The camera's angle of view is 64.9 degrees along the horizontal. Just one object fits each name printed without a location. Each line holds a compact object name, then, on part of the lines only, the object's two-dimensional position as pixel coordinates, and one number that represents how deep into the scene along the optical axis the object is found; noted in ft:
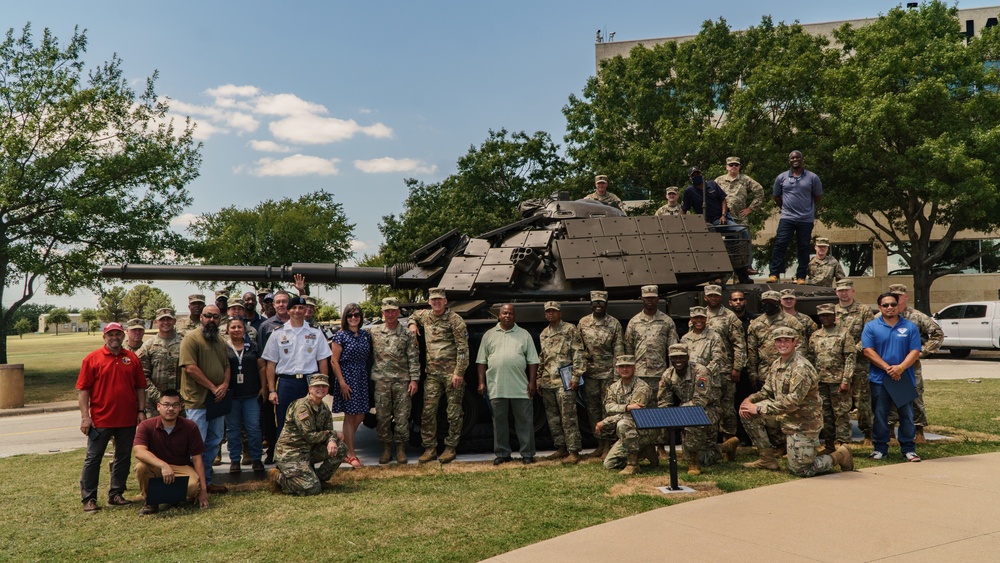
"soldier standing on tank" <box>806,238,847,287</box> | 36.55
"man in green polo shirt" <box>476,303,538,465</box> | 28.81
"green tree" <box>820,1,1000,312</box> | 72.95
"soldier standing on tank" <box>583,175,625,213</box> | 39.96
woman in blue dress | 29.07
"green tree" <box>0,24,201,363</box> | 62.03
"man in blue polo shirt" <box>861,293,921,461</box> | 27.35
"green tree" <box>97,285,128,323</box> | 249.96
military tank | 32.09
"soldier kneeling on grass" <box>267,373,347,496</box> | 24.62
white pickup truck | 68.95
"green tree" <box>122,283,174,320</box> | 278.36
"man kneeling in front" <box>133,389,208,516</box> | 22.79
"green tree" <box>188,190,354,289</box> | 127.85
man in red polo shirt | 23.57
